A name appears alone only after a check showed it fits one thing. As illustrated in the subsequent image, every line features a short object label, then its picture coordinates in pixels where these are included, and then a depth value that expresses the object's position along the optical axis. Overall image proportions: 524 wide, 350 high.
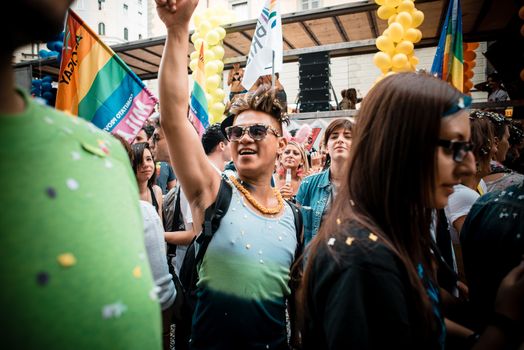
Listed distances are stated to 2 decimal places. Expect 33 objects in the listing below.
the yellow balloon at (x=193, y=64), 7.27
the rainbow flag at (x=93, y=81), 3.58
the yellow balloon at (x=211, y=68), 7.31
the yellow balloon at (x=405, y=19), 5.65
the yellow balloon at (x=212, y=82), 7.36
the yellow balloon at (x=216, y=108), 7.42
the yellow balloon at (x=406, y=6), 5.64
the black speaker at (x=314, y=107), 7.69
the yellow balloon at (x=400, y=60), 5.81
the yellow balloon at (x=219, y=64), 7.38
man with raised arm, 1.76
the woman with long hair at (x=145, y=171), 3.42
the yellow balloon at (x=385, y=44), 5.89
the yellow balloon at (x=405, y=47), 5.82
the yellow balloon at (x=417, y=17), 5.69
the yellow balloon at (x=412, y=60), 6.03
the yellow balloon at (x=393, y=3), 5.64
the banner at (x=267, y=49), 4.86
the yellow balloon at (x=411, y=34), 5.75
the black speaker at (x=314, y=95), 7.68
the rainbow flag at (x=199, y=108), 4.63
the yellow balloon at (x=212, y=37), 7.16
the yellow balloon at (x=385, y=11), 5.71
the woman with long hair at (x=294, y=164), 4.97
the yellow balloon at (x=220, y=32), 7.25
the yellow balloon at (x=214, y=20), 7.27
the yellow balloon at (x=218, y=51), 7.36
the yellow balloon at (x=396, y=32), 5.70
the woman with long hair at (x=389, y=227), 1.02
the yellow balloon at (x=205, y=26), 7.26
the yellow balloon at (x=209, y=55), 7.30
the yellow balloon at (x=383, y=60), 5.93
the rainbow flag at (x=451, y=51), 4.62
